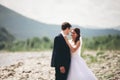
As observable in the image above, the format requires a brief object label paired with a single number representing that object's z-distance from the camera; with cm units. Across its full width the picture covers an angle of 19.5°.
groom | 528
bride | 545
